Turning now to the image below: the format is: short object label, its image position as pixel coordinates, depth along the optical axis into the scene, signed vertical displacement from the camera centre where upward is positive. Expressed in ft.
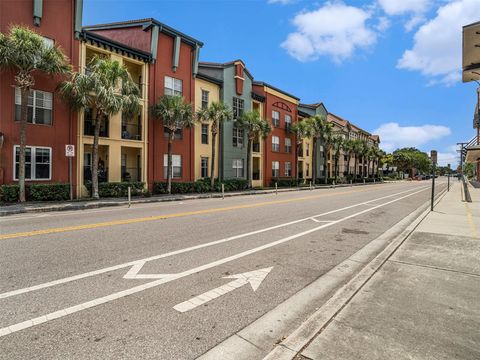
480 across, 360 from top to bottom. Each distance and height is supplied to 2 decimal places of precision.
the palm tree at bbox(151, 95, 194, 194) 72.74 +14.59
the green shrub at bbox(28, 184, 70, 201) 53.11 -3.92
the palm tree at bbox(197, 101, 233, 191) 84.37 +16.84
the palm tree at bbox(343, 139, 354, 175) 177.43 +16.80
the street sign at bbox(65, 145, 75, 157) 52.60 +3.78
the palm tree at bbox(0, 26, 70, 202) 48.52 +18.95
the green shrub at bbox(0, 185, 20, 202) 50.24 -3.90
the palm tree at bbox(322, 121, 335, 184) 143.33 +19.41
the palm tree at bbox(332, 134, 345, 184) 156.87 +17.19
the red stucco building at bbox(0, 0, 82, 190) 53.72 +12.44
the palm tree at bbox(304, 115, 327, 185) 134.25 +22.10
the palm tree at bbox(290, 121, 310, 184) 129.80 +19.93
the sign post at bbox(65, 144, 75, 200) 52.60 +3.78
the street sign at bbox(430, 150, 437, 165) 48.75 +3.52
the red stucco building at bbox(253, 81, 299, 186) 119.44 +17.66
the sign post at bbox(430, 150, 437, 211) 48.77 +3.43
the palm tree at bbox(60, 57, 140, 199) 56.85 +15.73
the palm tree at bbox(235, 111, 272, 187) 98.78 +16.07
